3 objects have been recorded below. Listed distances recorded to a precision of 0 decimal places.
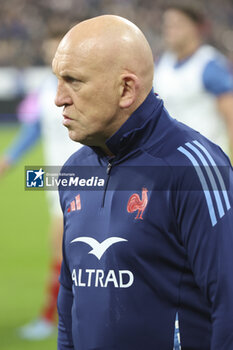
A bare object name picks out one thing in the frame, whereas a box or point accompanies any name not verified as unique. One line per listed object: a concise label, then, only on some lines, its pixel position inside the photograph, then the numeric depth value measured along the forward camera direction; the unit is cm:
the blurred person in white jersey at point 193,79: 1155
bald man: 427
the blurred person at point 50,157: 1148
